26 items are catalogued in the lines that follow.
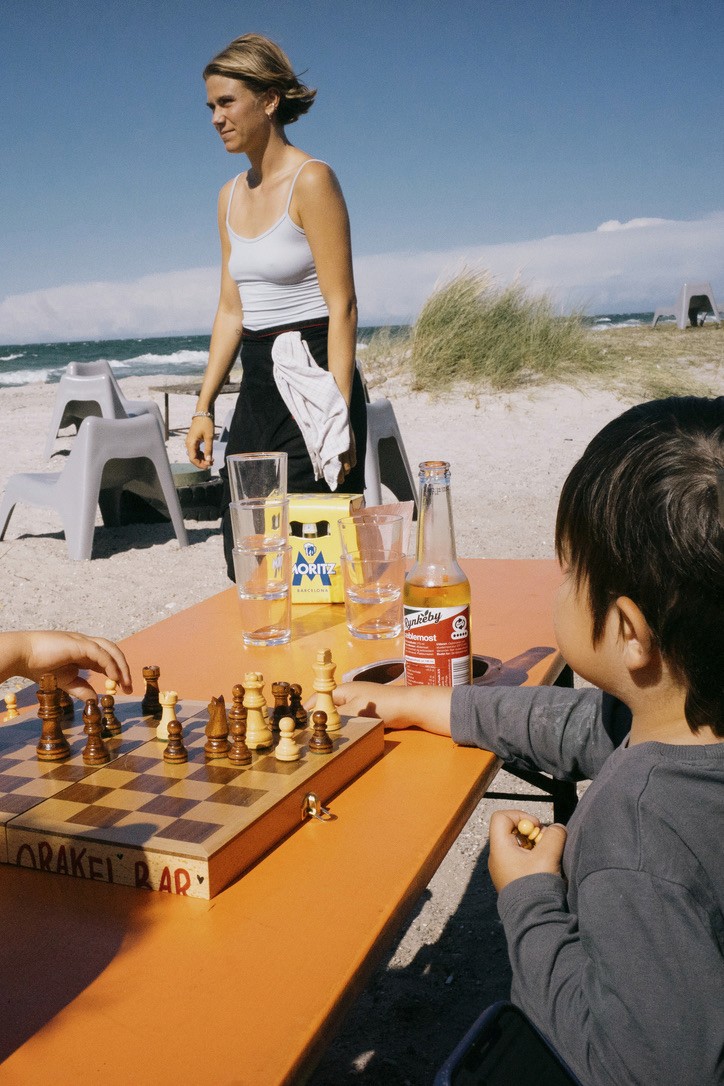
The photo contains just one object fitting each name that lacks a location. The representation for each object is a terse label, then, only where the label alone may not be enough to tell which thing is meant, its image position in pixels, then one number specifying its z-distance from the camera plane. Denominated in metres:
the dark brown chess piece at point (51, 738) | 1.10
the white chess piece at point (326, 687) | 1.22
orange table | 0.69
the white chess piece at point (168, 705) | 1.20
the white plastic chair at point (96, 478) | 5.79
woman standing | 2.75
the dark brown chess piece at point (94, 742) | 1.08
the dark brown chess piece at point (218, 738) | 1.09
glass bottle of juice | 1.40
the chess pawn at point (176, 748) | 1.08
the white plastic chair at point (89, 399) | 7.68
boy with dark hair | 0.80
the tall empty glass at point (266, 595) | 1.77
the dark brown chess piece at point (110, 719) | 1.18
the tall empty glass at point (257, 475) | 2.01
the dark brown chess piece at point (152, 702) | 1.28
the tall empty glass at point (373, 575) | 1.83
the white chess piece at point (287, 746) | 1.09
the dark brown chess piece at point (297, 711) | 1.22
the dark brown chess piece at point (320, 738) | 1.12
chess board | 0.89
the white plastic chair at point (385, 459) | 6.03
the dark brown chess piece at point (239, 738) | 1.07
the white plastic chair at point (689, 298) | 19.36
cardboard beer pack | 2.06
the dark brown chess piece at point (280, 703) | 1.23
